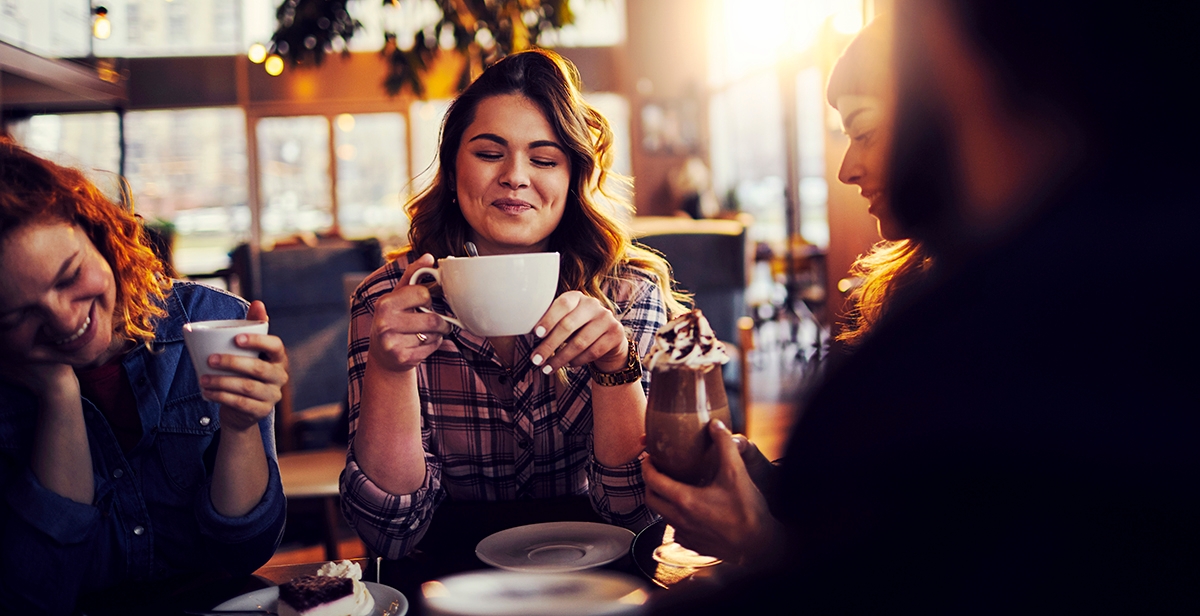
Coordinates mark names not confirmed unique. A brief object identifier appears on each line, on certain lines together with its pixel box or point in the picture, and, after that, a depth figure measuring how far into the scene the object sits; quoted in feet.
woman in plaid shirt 3.55
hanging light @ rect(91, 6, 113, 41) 17.61
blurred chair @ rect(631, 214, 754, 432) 10.57
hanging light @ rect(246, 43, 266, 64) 16.50
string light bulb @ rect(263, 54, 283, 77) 12.38
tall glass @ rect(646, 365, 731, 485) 2.39
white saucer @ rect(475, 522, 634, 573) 2.71
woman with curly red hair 2.75
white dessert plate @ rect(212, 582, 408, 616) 2.46
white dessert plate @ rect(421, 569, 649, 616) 1.96
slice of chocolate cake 2.38
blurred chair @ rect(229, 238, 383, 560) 9.62
